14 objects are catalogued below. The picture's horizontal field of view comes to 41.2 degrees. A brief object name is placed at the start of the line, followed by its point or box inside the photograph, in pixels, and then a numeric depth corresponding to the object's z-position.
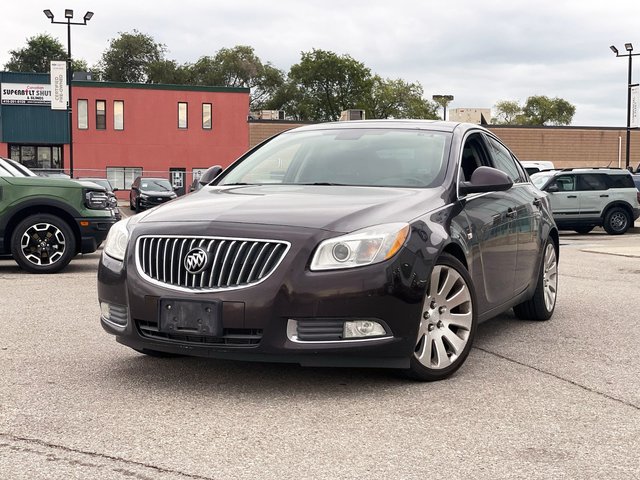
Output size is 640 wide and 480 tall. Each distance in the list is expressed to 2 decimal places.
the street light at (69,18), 32.84
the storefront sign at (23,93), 46.69
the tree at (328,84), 79.94
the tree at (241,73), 83.75
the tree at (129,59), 80.62
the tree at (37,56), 87.38
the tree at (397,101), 83.12
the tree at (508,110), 110.62
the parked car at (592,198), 22.77
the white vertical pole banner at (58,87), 35.34
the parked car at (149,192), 37.09
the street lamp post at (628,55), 36.13
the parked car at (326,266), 4.27
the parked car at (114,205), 11.38
